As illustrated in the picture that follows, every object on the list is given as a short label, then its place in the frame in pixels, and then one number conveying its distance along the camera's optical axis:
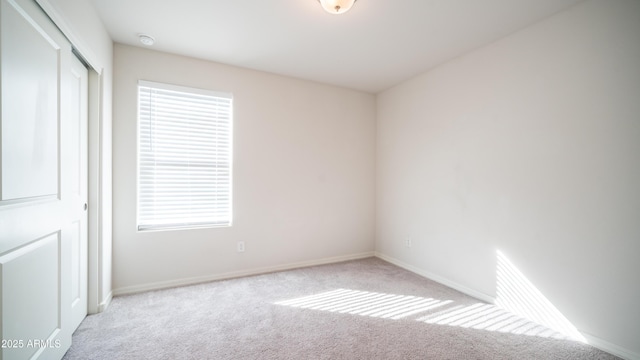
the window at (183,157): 2.83
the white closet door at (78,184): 1.90
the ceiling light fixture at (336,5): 1.94
